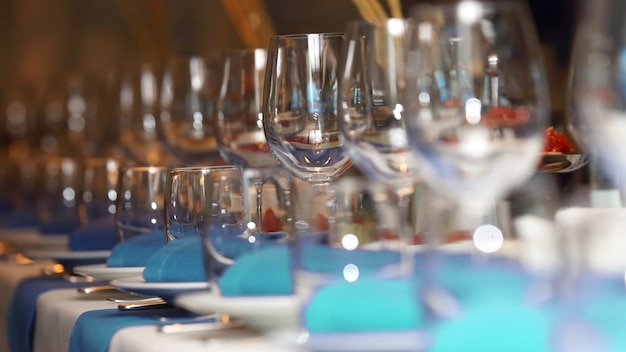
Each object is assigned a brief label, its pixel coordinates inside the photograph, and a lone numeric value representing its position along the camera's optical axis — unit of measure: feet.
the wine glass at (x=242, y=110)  7.97
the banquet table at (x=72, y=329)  5.99
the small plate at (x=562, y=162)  7.07
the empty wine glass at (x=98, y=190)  8.81
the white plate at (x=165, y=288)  6.41
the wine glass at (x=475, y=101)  5.48
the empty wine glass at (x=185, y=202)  6.73
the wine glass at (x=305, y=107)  6.97
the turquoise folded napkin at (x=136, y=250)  7.24
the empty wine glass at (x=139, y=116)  12.30
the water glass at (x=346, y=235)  5.59
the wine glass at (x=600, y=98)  5.98
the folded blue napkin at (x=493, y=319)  5.27
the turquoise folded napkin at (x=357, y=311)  5.53
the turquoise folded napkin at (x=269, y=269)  5.68
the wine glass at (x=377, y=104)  6.16
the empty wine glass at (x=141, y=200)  7.67
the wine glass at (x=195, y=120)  9.43
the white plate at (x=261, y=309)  5.80
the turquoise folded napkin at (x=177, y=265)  6.53
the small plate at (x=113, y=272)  7.13
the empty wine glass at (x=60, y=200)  9.61
